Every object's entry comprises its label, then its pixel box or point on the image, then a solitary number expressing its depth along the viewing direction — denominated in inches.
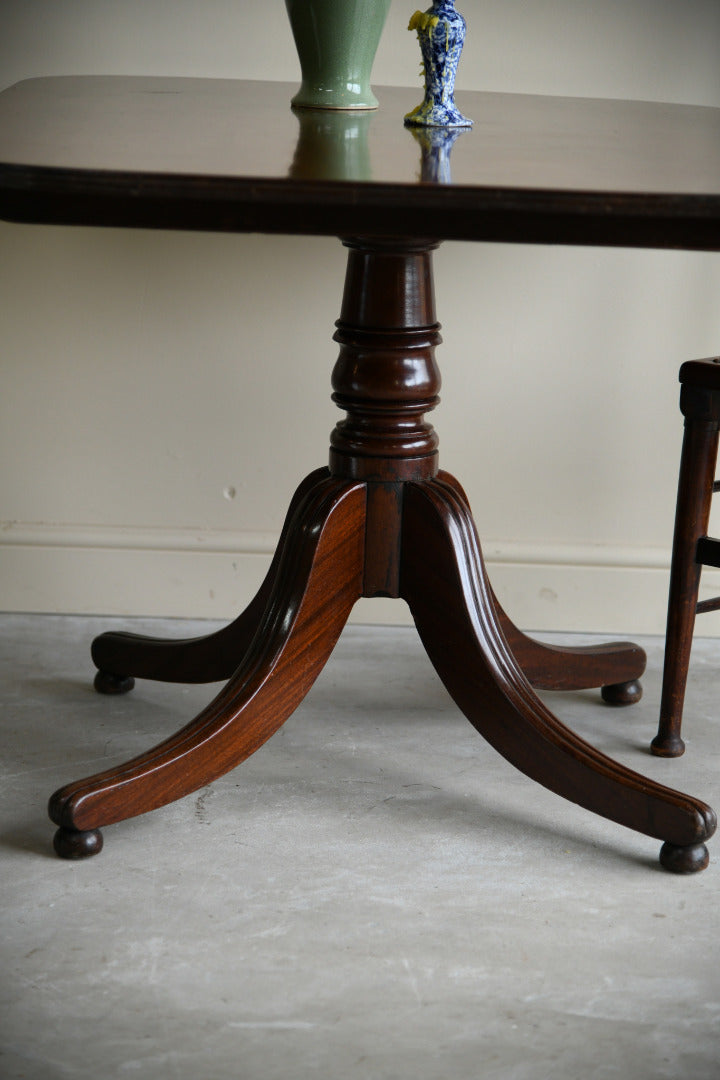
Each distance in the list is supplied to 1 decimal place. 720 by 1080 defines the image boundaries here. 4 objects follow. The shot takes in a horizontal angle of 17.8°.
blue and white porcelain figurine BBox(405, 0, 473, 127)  90.1
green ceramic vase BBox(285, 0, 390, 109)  92.9
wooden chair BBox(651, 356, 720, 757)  96.2
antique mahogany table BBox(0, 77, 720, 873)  83.7
